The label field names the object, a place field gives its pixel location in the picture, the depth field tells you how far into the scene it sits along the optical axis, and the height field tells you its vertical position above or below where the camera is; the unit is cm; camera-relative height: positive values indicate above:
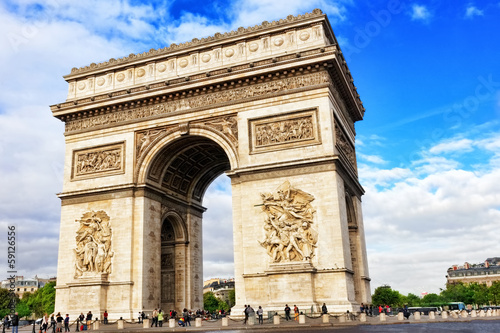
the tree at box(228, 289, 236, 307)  10632 -14
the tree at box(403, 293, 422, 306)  11934 -275
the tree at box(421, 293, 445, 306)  10863 -237
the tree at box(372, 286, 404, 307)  9225 -117
